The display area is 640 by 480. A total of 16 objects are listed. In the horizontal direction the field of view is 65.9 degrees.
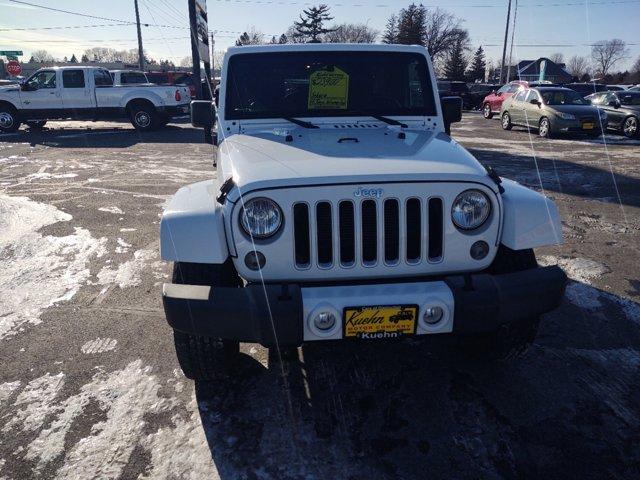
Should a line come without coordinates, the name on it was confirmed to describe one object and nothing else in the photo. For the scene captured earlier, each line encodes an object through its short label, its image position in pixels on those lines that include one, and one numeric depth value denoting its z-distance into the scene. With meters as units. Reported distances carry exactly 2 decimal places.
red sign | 38.02
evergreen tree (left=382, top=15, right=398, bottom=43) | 51.97
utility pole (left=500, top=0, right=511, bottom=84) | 42.88
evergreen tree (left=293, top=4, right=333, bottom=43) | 47.94
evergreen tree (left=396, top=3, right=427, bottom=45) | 48.78
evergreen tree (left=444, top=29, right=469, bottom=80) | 50.80
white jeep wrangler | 2.44
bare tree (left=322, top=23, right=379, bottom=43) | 54.66
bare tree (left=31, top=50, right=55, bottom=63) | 88.91
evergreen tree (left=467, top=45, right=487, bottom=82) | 51.94
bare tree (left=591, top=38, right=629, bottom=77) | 65.50
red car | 18.98
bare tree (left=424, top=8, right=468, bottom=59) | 56.75
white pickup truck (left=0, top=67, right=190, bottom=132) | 15.98
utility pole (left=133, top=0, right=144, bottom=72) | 39.84
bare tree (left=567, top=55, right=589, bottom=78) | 74.00
